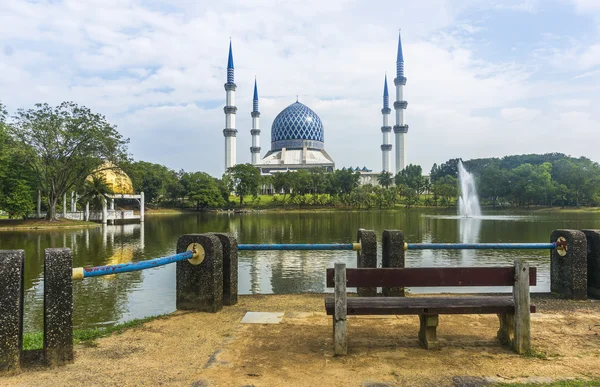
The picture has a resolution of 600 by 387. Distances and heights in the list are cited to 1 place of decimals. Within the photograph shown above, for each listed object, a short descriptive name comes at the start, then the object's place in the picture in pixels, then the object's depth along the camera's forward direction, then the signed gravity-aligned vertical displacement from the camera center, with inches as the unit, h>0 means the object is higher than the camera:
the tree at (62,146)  1357.0 +178.3
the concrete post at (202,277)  250.1 -41.0
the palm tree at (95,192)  1705.2 +44.0
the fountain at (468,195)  2510.7 +44.9
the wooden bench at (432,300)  178.1 -38.9
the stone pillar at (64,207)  1564.5 -11.2
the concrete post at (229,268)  269.7 -38.5
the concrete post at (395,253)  280.2 -31.0
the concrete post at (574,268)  283.3 -41.0
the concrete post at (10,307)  162.7 -36.6
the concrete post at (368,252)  280.8 -30.3
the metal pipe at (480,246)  292.8 -28.5
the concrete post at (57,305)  171.6 -38.0
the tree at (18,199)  1362.0 +14.9
